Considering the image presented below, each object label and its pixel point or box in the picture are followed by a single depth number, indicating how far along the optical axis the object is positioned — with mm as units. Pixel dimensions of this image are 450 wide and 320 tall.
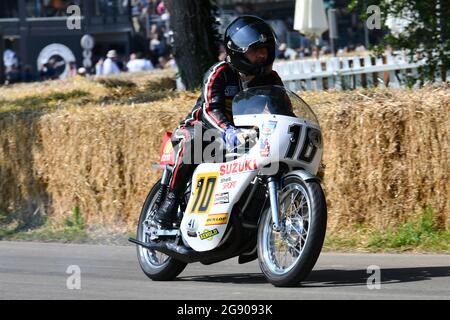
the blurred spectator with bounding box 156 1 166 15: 36812
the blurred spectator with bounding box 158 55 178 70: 30541
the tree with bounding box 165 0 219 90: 14406
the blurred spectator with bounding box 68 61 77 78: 32075
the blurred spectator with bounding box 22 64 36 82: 31625
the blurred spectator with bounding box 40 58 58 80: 31797
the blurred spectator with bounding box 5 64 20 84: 31197
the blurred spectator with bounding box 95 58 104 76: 30609
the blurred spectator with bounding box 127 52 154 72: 31172
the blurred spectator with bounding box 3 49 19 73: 32888
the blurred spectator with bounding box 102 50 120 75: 29141
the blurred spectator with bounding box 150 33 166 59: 34900
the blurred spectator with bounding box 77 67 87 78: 28241
